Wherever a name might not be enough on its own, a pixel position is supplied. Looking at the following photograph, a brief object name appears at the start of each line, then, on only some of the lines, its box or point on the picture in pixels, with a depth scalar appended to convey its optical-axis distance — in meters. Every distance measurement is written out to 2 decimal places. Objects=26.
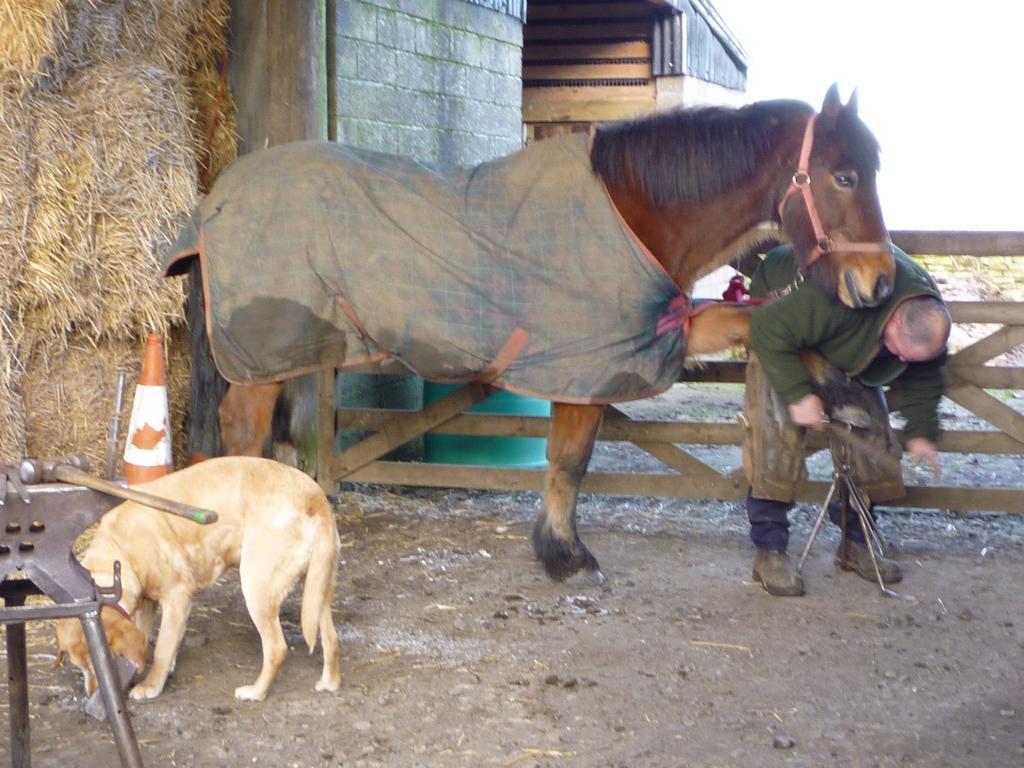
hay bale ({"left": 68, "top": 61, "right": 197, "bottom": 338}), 4.70
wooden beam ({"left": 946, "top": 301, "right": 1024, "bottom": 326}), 4.84
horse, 4.00
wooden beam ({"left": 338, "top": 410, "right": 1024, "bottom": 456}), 4.94
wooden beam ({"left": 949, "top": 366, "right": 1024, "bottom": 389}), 4.85
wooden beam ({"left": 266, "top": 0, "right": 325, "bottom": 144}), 5.33
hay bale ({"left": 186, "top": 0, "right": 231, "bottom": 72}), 5.35
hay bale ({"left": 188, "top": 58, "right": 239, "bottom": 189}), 5.52
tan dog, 3.19
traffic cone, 3.96
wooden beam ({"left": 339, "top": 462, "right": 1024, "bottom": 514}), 4.95
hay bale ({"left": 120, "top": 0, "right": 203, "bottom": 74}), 4.87
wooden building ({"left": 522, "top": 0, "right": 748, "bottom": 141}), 10.83
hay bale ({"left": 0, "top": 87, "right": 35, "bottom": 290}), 4.39
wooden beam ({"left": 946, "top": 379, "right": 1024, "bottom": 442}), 4.86
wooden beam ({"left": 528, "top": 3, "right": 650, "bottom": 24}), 10.75
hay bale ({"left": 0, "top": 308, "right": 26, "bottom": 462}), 4.57
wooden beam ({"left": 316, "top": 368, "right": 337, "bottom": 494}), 5.45
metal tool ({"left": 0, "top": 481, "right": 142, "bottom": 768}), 2.15
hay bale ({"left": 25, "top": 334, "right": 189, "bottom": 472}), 4.83
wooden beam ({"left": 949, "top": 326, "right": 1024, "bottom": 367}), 4.80
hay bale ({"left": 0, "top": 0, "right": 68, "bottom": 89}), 4.35
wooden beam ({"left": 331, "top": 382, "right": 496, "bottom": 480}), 5.27
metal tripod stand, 4.33
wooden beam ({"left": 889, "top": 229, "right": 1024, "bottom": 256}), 4.83
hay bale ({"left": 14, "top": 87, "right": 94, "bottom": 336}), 4.52
